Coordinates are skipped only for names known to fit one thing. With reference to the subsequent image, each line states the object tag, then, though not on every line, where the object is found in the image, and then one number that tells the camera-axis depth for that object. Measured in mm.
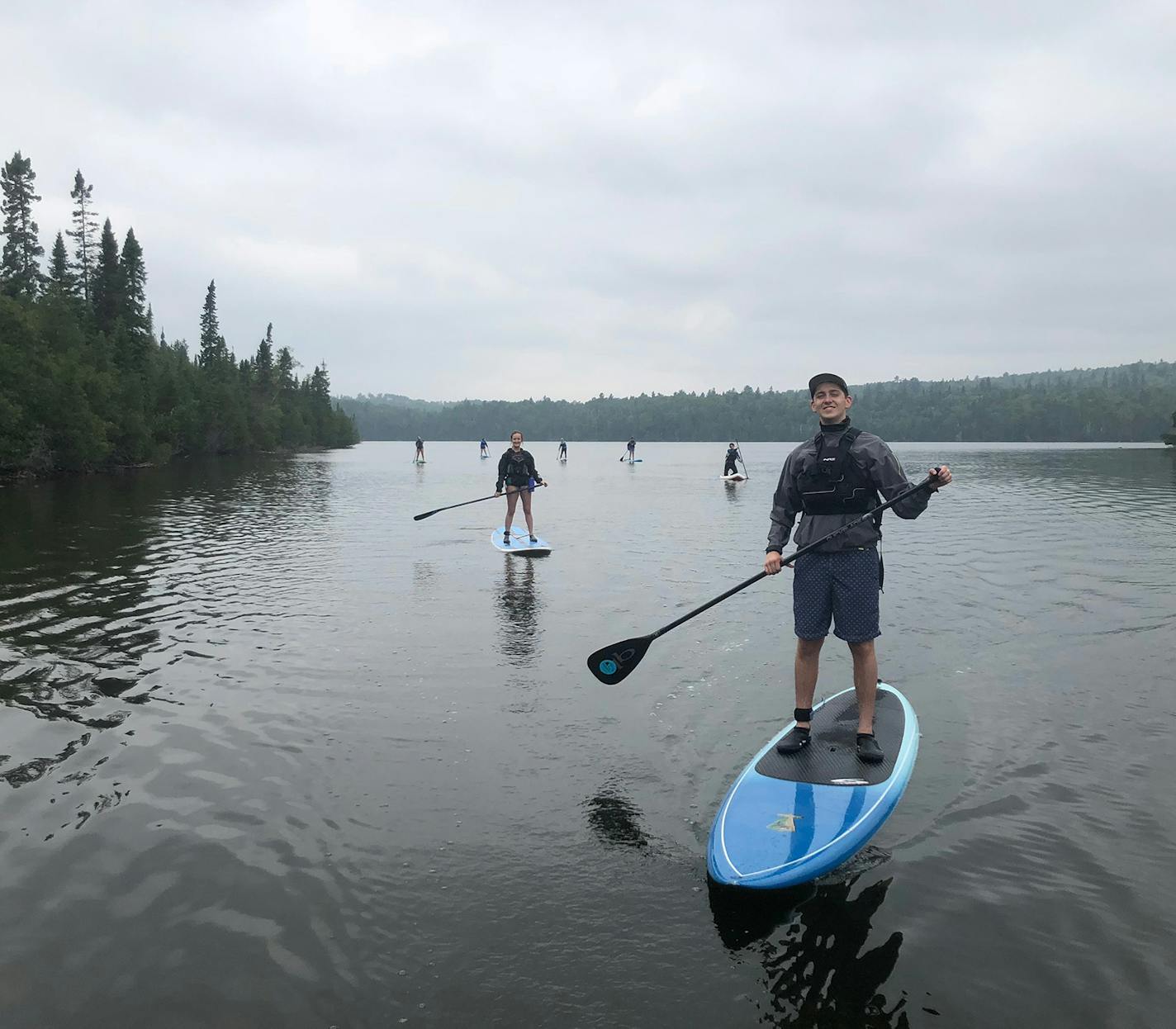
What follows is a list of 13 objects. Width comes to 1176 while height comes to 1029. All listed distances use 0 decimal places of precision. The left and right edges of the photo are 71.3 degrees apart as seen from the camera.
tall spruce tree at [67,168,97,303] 78188
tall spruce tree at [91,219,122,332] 69625
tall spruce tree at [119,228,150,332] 70169
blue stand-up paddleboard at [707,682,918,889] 4453
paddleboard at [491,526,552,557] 16672
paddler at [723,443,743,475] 41062
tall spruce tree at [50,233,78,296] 75688
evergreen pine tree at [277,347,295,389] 122106
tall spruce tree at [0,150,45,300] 73812
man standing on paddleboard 5672
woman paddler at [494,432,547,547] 16969
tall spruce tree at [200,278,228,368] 111125
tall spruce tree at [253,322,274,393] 108156
